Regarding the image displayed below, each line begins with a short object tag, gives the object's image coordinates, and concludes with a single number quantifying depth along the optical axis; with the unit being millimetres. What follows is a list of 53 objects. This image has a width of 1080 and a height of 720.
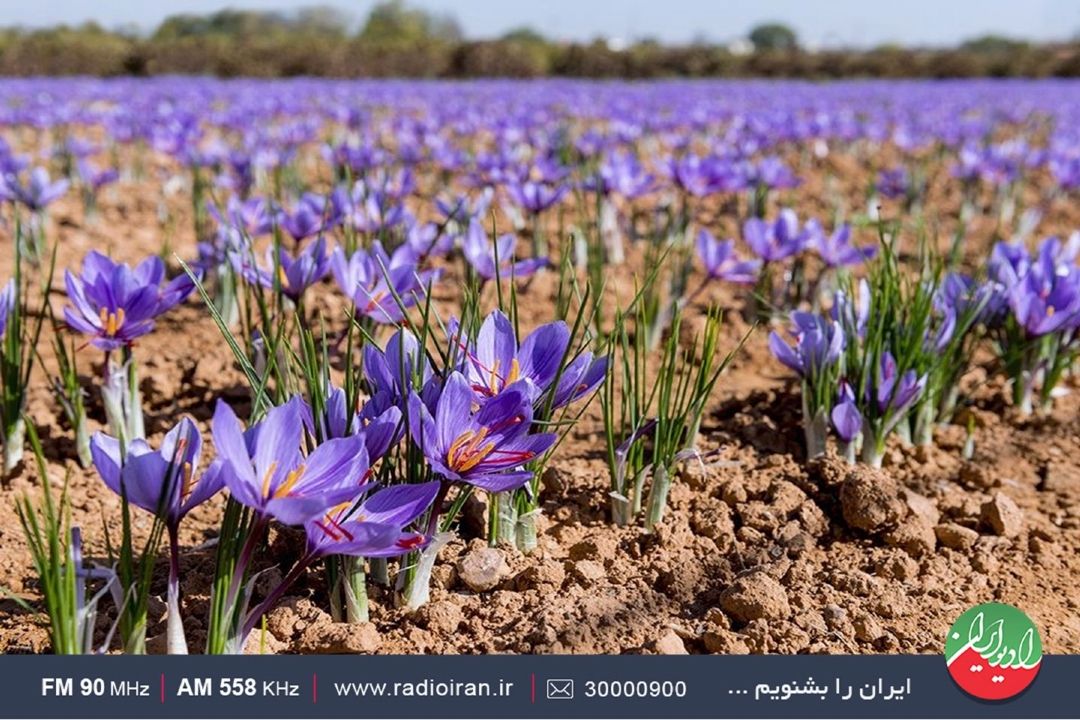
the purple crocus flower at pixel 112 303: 899
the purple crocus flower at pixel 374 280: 956
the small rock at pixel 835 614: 823
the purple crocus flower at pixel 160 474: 709
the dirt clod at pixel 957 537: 914
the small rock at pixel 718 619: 819
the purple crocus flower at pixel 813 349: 961
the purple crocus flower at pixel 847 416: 956
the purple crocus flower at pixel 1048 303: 1032
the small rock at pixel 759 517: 914
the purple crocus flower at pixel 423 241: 1173
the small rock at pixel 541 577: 847
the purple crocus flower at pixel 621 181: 1714
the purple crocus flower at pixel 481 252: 1108
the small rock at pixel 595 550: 881
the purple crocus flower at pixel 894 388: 962
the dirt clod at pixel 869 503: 905
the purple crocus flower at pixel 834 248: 1302
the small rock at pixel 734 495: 941
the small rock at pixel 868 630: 818
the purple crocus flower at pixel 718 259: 1197
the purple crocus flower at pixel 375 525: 720
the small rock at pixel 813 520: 917
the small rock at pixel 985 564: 890
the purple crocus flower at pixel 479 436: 748
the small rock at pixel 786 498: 931
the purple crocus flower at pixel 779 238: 1259
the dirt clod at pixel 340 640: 782
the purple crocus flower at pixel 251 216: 1223
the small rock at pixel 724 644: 801
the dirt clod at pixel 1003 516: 928
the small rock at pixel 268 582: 836
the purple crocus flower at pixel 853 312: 1000
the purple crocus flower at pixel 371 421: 752
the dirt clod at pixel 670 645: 786
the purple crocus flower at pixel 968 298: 1044
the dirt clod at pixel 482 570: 840
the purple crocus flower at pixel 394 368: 785
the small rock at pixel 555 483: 948
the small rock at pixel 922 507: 920
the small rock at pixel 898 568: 877
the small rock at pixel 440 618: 810
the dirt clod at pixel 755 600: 821
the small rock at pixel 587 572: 852
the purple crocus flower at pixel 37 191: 1496
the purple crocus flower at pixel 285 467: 688
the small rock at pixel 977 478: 1006
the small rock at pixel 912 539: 901
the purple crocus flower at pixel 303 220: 1207
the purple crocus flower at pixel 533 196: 1528
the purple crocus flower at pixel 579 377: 803
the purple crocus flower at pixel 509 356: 804
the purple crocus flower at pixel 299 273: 987
